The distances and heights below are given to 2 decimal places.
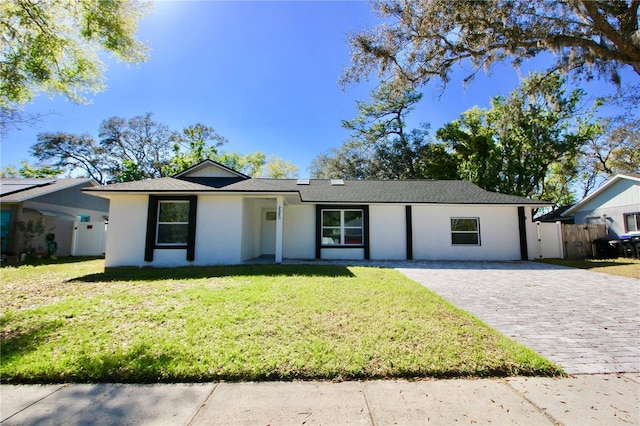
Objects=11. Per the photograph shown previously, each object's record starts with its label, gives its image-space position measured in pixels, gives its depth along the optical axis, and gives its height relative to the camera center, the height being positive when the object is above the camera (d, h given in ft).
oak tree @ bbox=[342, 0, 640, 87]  21.66 +17.53
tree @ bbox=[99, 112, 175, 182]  102.78 +34.41
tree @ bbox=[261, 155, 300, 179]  135.50 +33.70
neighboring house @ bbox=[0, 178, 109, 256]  44.88 +5.23
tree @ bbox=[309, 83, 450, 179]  87.73 +30.52
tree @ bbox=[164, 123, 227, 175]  102.73 +34.01
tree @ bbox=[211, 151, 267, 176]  120.67 +34.36
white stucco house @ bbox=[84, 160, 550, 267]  35.40 +2.48
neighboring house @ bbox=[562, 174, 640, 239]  51.24 +6.77
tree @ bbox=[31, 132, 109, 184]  98.02 +29.58
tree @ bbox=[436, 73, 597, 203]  72.54 +25.01
